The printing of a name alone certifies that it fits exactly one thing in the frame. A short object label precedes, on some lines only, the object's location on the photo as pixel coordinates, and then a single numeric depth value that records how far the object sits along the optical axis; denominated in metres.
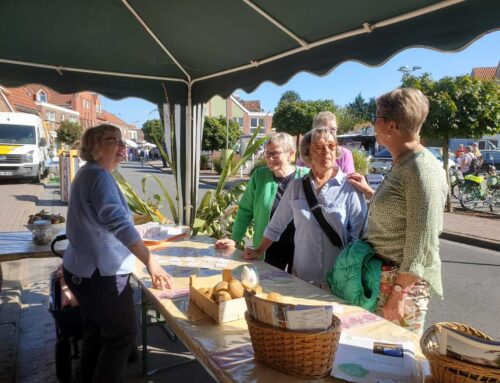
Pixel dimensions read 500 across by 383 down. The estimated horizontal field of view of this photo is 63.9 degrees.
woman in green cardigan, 2.84
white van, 15.79
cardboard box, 1.60
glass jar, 3.28
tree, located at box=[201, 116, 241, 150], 29.89
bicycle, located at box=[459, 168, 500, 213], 10.84
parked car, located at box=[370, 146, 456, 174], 16.56
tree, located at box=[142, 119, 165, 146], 60.69
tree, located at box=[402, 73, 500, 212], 9.37
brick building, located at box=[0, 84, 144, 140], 32.38
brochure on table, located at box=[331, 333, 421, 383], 1.17
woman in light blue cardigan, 1.95
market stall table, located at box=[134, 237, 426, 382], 1.26
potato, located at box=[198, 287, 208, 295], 1.76
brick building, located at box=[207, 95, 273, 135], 50.16
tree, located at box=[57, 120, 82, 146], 40.72
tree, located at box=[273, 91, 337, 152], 29.69
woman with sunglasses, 2.25
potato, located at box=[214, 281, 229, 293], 1.68
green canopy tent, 2.03
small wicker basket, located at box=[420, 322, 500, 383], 0.97
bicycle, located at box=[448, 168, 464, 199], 12.17
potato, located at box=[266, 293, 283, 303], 1.55
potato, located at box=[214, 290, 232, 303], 1.60
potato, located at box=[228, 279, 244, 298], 1.66
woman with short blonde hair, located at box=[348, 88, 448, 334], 1.61
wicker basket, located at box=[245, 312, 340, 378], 1.15
